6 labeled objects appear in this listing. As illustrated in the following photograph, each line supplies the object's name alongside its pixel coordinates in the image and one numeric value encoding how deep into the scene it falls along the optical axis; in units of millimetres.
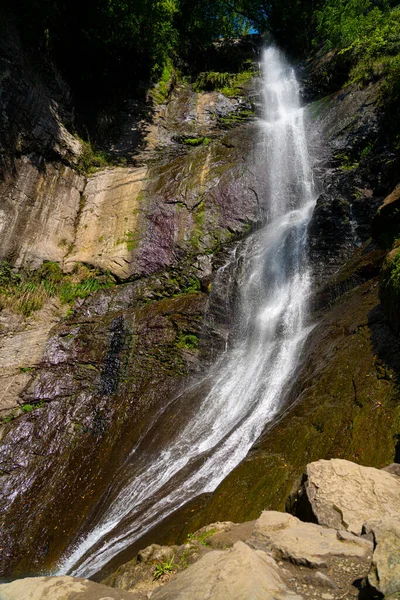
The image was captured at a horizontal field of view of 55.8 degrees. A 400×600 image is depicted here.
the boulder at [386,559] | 1818
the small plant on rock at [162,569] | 3174
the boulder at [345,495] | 3066
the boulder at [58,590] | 2629
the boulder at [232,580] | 2072
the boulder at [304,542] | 2451
